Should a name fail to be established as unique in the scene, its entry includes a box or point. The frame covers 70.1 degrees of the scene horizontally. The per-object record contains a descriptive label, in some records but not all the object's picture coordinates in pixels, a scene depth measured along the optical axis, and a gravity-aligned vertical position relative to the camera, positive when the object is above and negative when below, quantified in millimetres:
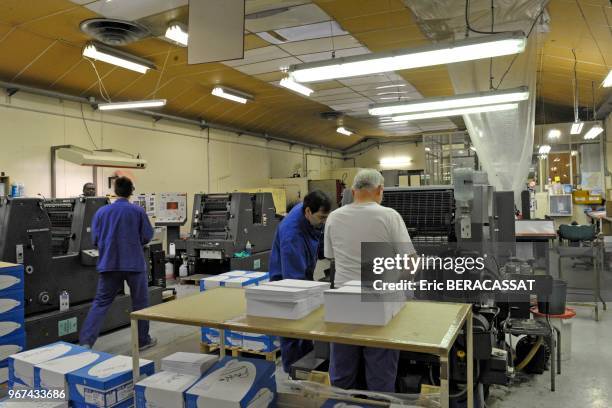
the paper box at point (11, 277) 3248 -464
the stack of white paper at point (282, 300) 1854 -399
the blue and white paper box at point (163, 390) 1998 -832
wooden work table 1558 -476
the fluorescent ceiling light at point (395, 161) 14914 +1546
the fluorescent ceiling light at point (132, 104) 5988 +1517
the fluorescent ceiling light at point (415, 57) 3199 +1207
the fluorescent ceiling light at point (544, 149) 10070 +1246
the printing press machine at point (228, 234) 6844 -389
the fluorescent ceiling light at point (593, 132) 8447 +1417
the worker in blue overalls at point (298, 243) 2732 -222
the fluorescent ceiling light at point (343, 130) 11473 +2083
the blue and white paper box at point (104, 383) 2223 -885
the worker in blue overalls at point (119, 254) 3852 -371
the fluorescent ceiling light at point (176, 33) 4629 +1914
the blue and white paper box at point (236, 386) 1950 -826
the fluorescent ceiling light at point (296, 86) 6771 +1993
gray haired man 2291 -210
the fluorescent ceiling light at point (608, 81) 4764 +1354
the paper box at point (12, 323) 3262 -823
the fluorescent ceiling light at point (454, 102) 4214 +1138
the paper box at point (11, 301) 3246 -643
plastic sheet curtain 3797 +1281
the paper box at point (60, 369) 2365 -858
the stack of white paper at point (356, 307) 1737 -407
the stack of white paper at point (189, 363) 2214 -790
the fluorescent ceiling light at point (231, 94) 7578 +2086
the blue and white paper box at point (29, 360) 2549 -856
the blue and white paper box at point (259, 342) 3574 -1100
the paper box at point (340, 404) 2049 -937
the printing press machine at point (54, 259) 3822 -428
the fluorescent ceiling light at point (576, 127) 7922 +1398
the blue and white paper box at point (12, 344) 3273 -985
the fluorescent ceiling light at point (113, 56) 5289 +1954
